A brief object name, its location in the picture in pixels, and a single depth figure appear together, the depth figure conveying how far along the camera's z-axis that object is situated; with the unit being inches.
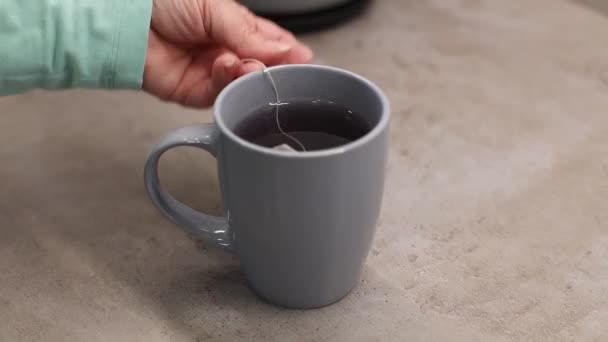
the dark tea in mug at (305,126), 17.8
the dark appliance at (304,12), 30.5
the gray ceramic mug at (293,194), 15.8
